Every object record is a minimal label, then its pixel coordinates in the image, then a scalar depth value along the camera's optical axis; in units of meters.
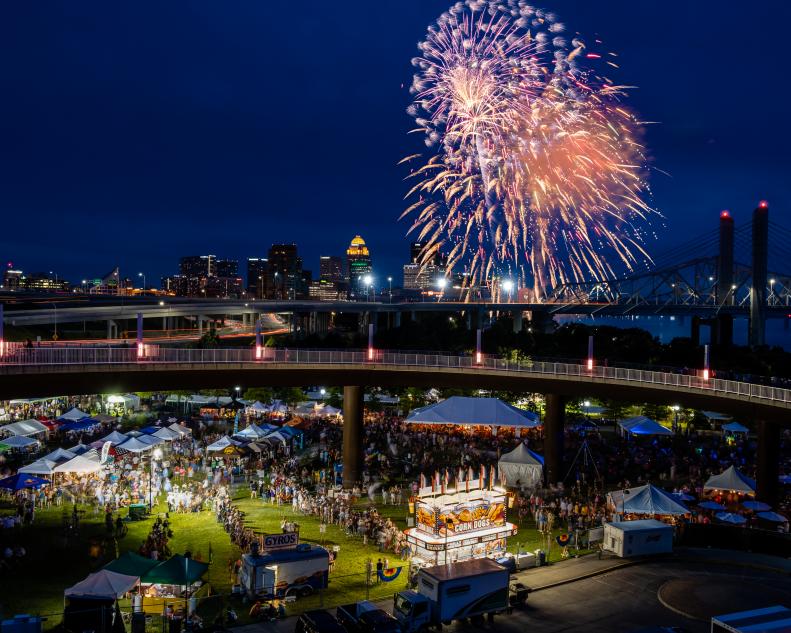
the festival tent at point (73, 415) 49.84
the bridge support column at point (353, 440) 40.34
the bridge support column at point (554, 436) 40.91
